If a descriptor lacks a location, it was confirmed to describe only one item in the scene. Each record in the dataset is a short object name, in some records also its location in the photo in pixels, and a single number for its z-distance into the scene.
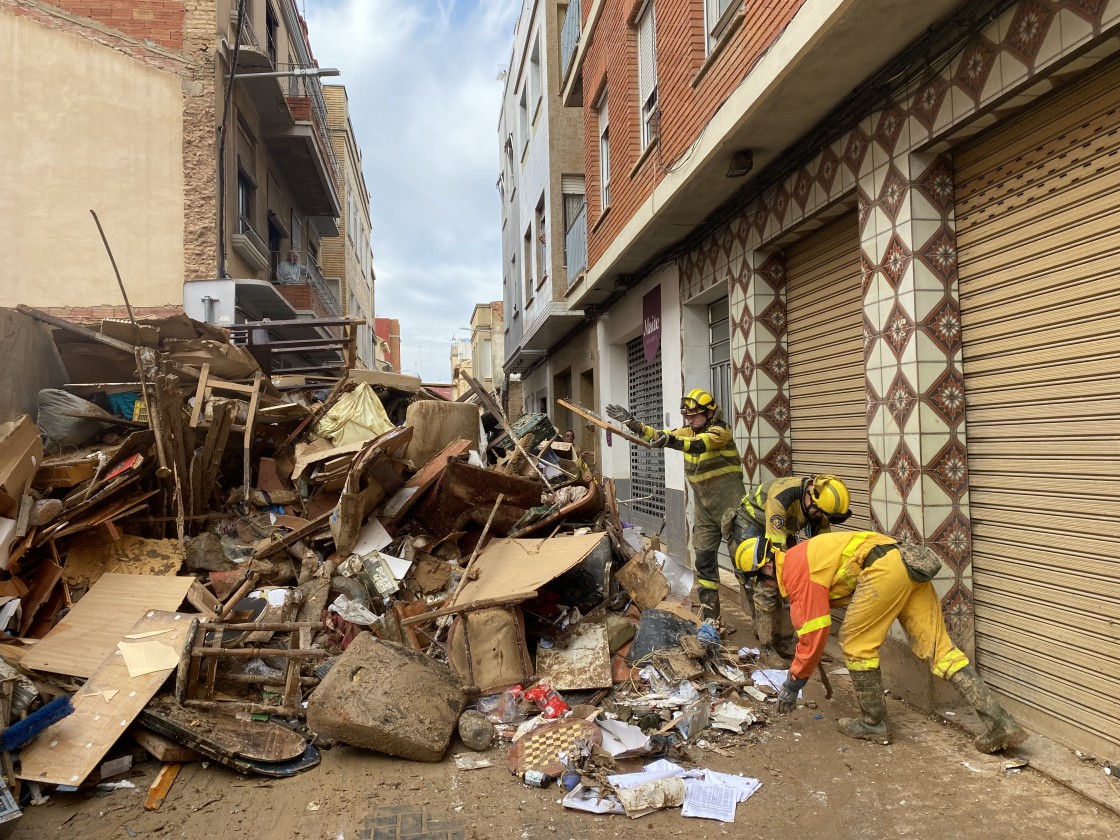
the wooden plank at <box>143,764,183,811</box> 3.15
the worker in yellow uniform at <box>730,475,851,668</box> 4.12
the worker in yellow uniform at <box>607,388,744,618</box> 5.61
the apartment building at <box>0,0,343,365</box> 10.41
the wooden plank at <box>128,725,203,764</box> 3.44
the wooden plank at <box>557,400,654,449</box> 5.95
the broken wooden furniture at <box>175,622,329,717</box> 3.75
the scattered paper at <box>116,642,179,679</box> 3.75
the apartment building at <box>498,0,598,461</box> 13.00
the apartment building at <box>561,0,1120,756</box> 3.23
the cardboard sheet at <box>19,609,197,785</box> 3.17
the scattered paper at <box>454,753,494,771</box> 3.47
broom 3.07
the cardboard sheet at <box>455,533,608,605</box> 4.59
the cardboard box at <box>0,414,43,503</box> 4.70
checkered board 3.38
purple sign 8.88
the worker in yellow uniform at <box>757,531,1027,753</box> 3.35
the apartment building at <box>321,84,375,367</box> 24.23
